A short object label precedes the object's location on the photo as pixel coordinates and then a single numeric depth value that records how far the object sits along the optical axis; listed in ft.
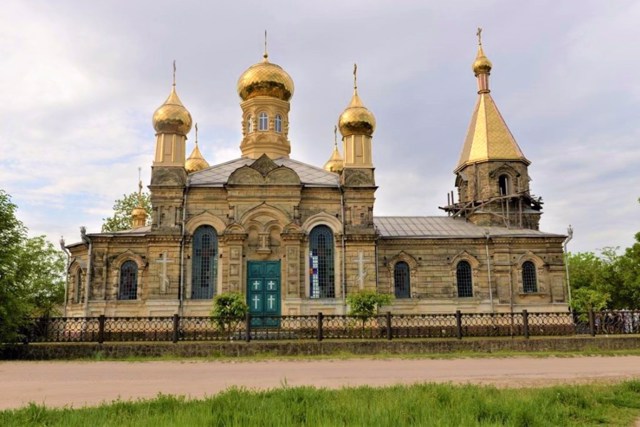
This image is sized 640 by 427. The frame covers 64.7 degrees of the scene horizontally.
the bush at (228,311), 55.52
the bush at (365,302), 62.18
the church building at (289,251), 67.97
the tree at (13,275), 43.65
